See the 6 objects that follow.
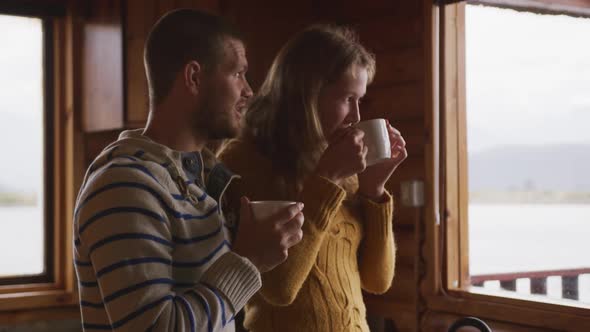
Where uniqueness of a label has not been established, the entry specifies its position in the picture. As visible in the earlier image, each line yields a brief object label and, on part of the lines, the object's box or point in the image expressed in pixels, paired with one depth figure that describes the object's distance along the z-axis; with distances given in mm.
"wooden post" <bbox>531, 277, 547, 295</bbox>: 2688
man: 997
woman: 1414
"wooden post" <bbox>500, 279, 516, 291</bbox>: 2758
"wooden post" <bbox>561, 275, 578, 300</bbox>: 2521
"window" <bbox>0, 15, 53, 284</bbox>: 3184
